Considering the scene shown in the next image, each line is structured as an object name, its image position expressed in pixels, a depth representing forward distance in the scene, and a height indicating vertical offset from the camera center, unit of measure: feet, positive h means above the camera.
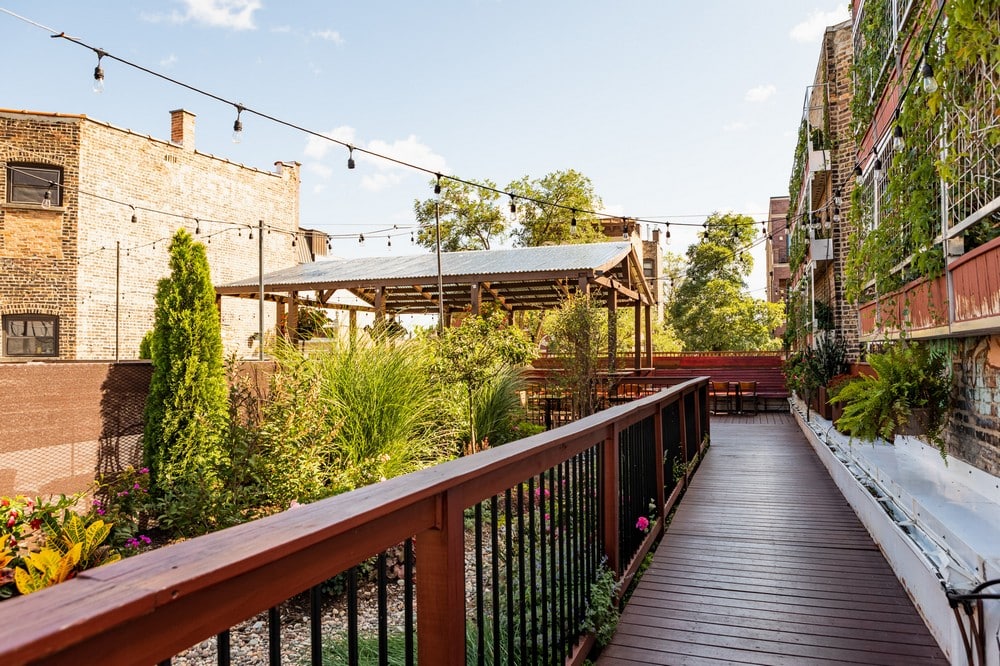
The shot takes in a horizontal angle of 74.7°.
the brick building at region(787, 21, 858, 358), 35.55 +9.85
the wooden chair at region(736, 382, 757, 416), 47.60 -3.32
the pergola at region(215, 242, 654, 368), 42.14 +5.20
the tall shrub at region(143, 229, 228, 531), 22.02 -0.80
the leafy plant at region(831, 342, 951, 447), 15.33 -1.05
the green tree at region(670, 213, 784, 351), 85.76 +6.32
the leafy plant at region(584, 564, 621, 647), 9.52 -3.81
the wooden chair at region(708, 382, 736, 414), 48.80 -3.33
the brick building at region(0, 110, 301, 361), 49.01 +10.76
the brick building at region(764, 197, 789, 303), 93.25 +14.71
